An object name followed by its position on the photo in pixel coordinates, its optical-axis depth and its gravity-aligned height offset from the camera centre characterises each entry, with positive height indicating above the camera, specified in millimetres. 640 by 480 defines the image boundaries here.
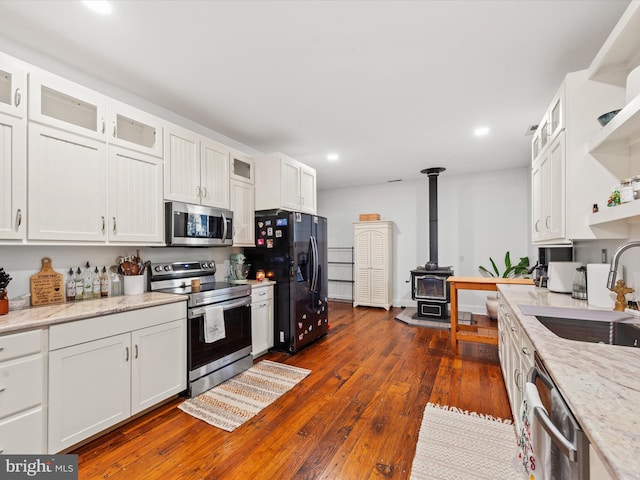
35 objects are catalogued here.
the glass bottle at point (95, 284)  2326 -313
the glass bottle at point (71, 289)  2182 -330
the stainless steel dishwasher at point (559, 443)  740 -547
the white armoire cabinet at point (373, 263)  5914 -379
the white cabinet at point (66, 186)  1864 +404
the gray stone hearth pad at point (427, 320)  4693 -1293
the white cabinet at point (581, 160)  1829 +542
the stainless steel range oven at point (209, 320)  2508 -703
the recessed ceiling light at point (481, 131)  3476 +1381
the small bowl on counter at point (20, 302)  1893 -377
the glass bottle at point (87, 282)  2283 -291
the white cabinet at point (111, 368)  1717 -837
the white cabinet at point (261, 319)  3258 -859
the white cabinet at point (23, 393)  1514 -796
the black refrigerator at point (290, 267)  3492 -283
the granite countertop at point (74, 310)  1600 -421
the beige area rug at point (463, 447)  1647 -1285
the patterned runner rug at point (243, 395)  2203 -1296
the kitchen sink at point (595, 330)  1532 -487
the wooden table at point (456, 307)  3520 -816
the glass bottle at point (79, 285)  2219 -307
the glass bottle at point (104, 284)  2377 -322
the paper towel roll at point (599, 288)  1870 -285
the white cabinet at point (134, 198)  2270 +388
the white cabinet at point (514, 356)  1627 -764
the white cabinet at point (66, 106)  1869 +1000
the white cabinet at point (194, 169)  2686 +756
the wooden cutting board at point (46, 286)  2023 -291
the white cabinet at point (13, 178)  1727 +406
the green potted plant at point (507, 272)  4879 -466
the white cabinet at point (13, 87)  1742 +976
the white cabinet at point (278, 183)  3617 +789
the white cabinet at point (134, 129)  2273 +996
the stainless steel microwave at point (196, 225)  2643 +191
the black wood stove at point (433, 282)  4953 -650
